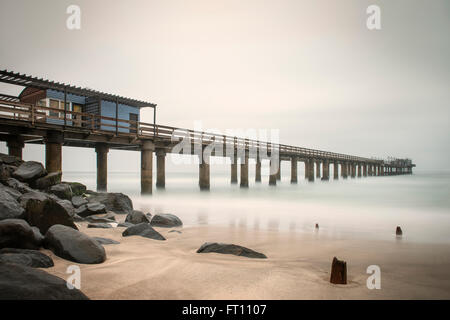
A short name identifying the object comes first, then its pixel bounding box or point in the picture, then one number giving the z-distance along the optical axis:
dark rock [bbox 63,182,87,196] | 12.20
